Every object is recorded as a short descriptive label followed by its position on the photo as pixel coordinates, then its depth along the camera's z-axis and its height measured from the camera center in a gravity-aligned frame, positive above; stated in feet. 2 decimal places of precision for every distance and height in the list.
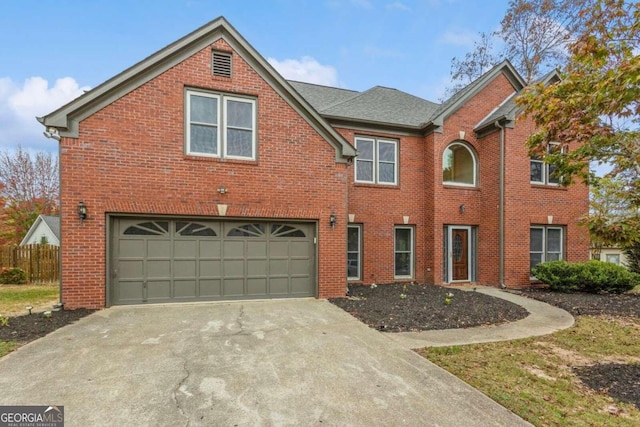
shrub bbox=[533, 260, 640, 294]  33.32 -6.12
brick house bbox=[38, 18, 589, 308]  23.53 +2.43
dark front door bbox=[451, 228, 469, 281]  37.81 -4.17
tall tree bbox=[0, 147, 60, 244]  71.82 +6.42
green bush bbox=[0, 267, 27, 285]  41.16 -7.79
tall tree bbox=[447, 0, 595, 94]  53.31 +32.72
